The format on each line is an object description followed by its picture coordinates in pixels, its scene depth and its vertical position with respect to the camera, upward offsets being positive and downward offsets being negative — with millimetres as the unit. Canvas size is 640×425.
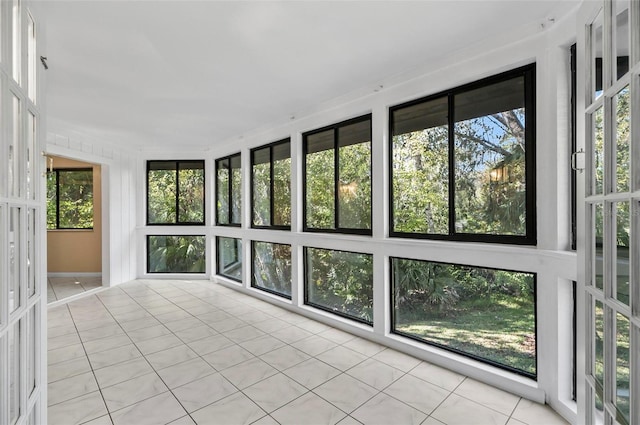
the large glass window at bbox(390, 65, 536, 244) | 2463 +440
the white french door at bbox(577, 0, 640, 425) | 985 -9
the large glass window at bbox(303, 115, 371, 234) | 3643 +444
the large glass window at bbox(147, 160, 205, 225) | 6582 +511
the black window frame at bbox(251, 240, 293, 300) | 4898 -1174
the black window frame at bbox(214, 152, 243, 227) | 5828 +481
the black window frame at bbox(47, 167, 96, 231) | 6836 +481
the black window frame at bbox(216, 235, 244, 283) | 5804 -875
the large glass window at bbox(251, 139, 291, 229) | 4723 +439
